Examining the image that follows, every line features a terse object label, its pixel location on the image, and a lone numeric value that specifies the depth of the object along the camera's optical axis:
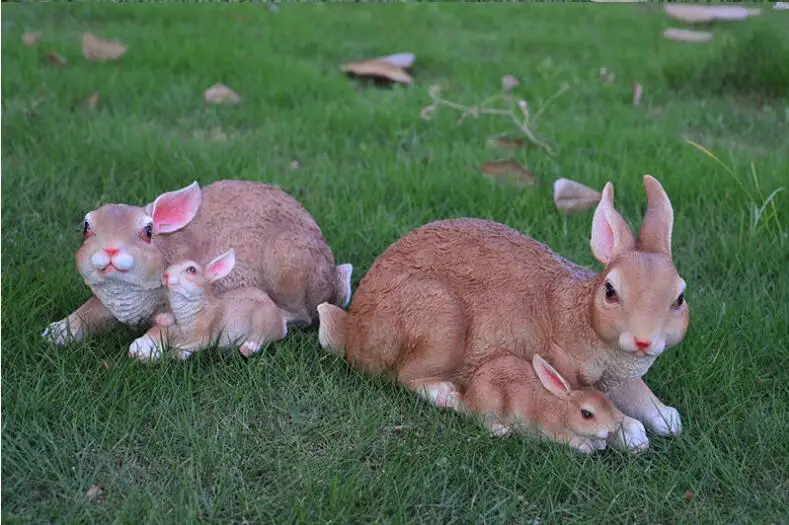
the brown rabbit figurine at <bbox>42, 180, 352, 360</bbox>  3.23
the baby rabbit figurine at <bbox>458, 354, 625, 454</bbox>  2.98
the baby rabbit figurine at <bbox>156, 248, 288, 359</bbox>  3.30
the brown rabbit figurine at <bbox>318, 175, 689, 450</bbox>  2.89
